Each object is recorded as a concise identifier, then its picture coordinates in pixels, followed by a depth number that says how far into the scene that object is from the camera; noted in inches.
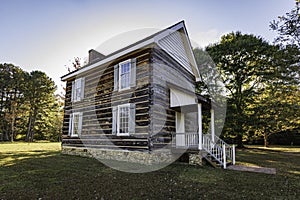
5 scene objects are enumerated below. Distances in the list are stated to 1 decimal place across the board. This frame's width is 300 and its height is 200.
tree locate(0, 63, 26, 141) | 1213.1
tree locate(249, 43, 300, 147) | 617.6
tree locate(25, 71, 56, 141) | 1247.5
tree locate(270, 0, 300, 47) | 597.6
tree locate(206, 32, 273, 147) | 759.7
